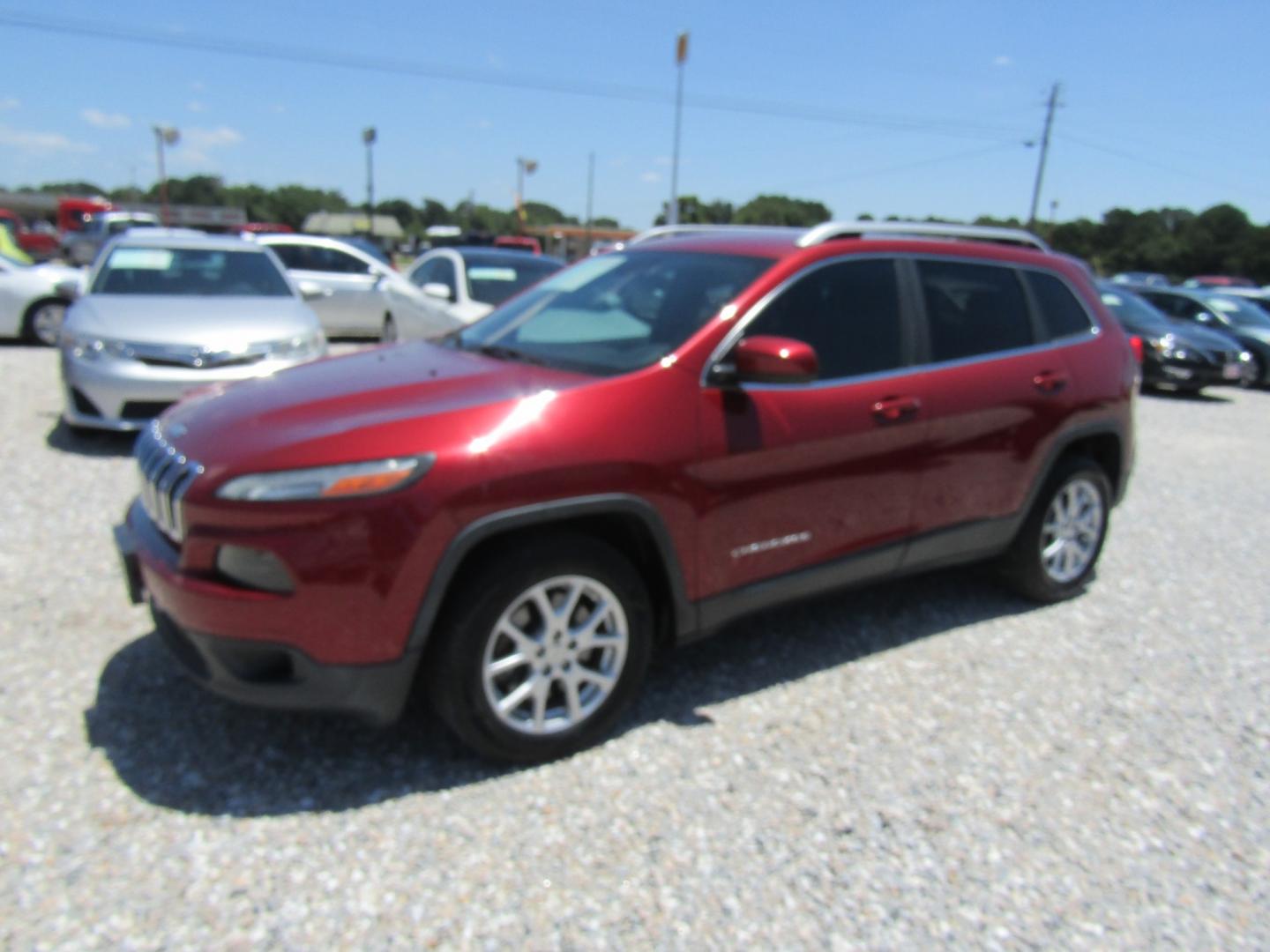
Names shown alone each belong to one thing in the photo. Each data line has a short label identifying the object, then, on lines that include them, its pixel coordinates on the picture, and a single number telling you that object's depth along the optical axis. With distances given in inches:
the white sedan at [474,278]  338.0
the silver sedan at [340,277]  511.2
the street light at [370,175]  1595.7
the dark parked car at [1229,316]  608.1
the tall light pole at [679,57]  1034.1
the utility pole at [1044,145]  1785.8
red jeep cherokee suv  102.1
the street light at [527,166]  1955.0
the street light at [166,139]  1610.5
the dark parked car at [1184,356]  526.3
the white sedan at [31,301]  462.0
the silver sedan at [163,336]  245.9
